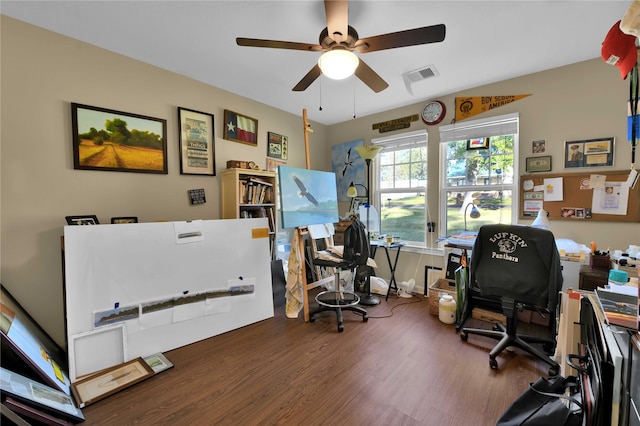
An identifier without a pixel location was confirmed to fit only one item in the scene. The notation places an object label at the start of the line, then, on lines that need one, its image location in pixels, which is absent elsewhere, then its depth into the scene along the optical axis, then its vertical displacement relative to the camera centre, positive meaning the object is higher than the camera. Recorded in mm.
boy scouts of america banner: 2797 +1092
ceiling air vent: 2547 +1295
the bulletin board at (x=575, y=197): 2240 +36
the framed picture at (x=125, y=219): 2298 -110
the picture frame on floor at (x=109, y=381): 1599 -1143
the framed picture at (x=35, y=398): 1266 -983
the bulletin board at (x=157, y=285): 1824 -651
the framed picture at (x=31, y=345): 1518 -880
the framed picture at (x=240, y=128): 3055 +939
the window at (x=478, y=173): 2836 +340
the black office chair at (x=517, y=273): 1717 -494
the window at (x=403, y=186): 3480 +248
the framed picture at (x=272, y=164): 3557 +568
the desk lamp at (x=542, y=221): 2361 -176
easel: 2643 -453
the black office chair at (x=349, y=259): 2553 -554
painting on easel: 2541 +82
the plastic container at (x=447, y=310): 2520 -1039
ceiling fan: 1437 +994
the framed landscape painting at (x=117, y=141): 2146 +587
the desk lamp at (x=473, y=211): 3062 -108
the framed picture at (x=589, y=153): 2314 +439
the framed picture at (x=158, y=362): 1878 -1153
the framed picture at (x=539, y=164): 2590 +379
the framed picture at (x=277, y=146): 3551 +823
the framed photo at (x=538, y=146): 2619 +554
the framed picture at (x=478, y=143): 2947 +672
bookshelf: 2939 +130
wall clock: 3181 +1114
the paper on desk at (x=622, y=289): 1215 -429
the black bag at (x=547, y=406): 1062 -900
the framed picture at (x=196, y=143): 2725 +677
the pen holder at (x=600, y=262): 2020 -479
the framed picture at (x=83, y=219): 2076 -97
